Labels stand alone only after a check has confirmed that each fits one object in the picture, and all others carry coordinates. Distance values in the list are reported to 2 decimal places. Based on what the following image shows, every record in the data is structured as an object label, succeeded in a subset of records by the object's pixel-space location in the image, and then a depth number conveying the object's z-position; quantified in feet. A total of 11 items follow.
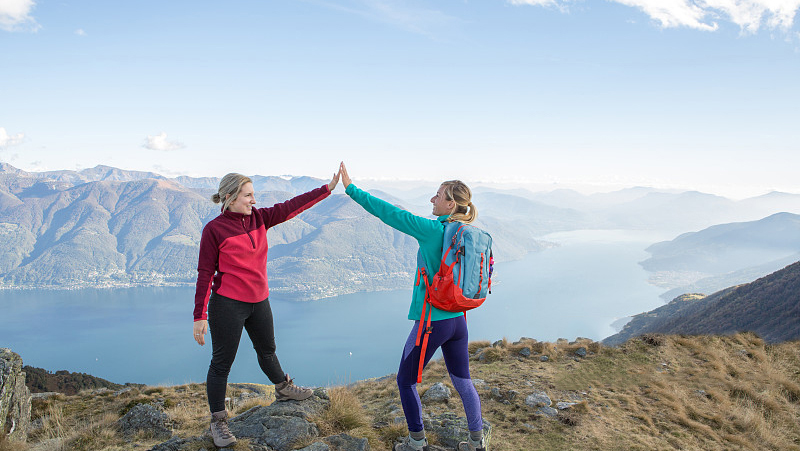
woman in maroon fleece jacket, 11.30
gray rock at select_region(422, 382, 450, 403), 18.92
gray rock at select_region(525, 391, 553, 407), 18.71
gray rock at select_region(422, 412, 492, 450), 14.08
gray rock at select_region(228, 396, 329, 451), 12.84
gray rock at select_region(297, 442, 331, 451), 12.28
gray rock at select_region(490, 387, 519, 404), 19.45
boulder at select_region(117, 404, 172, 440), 17.76
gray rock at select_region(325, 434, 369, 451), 12.70
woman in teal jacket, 11.02
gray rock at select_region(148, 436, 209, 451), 12.21
